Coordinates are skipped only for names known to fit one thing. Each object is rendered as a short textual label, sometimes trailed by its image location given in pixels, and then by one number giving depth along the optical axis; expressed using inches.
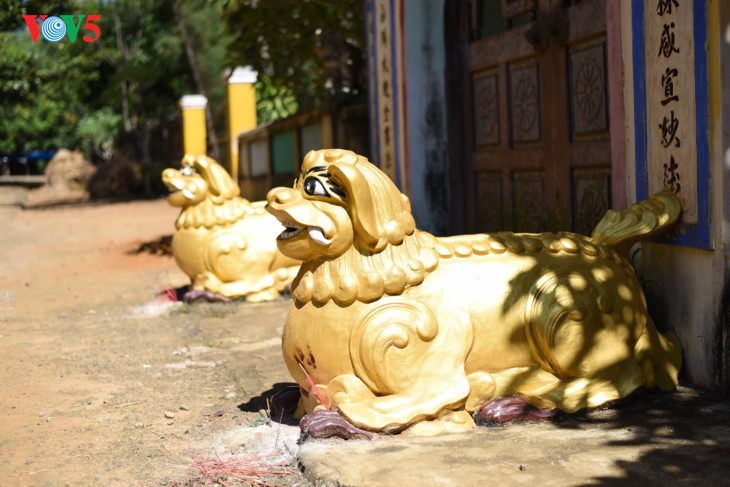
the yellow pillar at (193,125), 705.6
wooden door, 243.3
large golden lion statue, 157.1
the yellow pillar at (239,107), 644.7
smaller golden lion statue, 319.3
